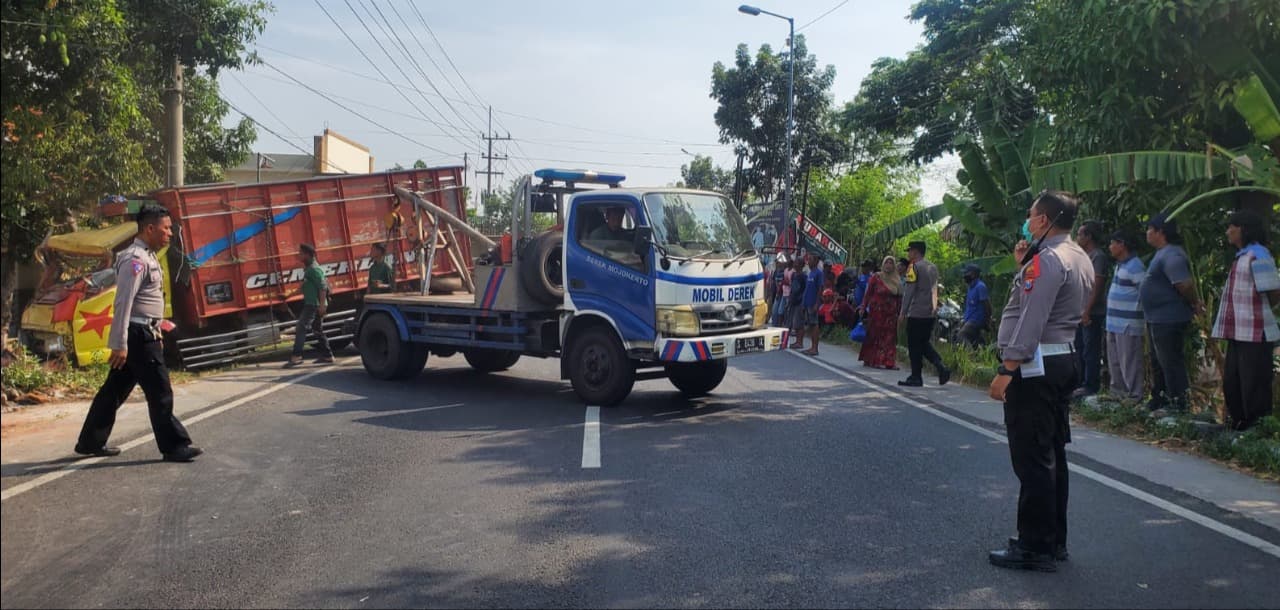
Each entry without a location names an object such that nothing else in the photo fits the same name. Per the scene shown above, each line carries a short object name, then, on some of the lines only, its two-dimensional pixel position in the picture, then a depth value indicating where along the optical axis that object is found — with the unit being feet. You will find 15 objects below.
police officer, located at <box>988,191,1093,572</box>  15.70
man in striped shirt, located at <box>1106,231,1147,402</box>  30.91
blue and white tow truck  30.78
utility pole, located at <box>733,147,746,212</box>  116.24
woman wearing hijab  45.14
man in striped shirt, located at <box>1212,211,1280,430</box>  25.53
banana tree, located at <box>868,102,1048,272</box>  46.98
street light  95.55
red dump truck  38.04
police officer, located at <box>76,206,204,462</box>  21.74
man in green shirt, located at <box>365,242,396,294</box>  45.47
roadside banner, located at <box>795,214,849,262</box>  75.72
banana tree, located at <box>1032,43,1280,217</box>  27.68
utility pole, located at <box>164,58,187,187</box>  50.39
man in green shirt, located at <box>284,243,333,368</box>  44.88
